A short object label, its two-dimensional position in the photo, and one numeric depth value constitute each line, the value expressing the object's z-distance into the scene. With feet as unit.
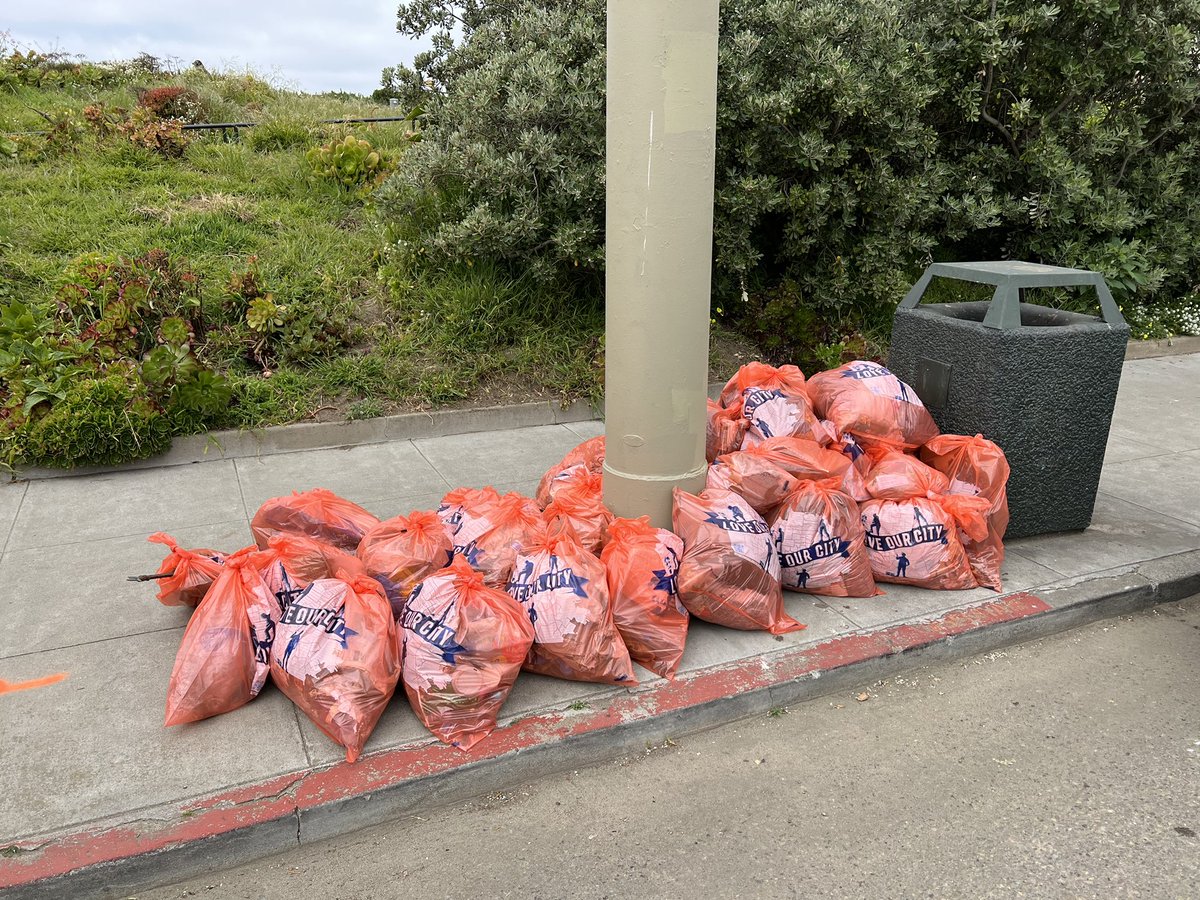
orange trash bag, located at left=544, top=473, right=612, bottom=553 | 11.84
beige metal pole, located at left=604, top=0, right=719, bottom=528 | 10.32
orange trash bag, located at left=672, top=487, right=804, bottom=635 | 11.05
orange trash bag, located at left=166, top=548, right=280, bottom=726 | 9.41
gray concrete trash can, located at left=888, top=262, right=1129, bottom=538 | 13.26
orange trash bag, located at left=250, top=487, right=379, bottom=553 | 12.16
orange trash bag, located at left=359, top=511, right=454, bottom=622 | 11.10
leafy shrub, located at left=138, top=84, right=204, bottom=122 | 35.88
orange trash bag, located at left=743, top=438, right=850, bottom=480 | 12.73
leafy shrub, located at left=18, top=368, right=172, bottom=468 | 16.94
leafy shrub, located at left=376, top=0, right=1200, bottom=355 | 21.35
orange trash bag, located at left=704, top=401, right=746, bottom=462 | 14.16
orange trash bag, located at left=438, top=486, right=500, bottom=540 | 11.97
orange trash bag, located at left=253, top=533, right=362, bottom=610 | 10.52
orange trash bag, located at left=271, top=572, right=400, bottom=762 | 9.14
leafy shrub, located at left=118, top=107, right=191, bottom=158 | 30.83
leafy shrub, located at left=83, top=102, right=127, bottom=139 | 31.55
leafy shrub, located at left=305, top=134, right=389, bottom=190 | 29.71
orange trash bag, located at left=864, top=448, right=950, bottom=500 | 12.75
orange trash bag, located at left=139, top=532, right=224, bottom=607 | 11.00
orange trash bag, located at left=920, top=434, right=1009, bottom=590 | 12.85
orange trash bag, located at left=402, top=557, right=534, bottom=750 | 9.39
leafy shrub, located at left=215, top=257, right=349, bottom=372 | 20.76
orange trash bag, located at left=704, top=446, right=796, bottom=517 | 12.39
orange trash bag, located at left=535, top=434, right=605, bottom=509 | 13.92
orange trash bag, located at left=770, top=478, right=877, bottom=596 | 11.98
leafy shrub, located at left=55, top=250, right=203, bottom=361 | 18.92
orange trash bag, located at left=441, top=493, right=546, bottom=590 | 11.31
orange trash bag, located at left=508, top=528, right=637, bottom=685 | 10.07
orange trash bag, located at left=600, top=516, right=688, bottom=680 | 10.66
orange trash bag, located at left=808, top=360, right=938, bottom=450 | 13.75
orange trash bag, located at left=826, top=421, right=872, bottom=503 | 13.55
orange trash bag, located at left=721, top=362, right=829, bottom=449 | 13.82
